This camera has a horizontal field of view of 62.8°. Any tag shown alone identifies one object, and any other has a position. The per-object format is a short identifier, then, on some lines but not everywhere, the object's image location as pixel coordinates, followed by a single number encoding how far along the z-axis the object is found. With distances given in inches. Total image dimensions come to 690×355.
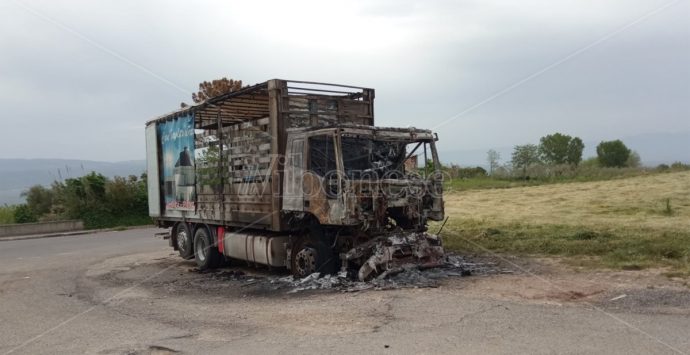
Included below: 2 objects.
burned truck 374.9
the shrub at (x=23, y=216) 1144.8
